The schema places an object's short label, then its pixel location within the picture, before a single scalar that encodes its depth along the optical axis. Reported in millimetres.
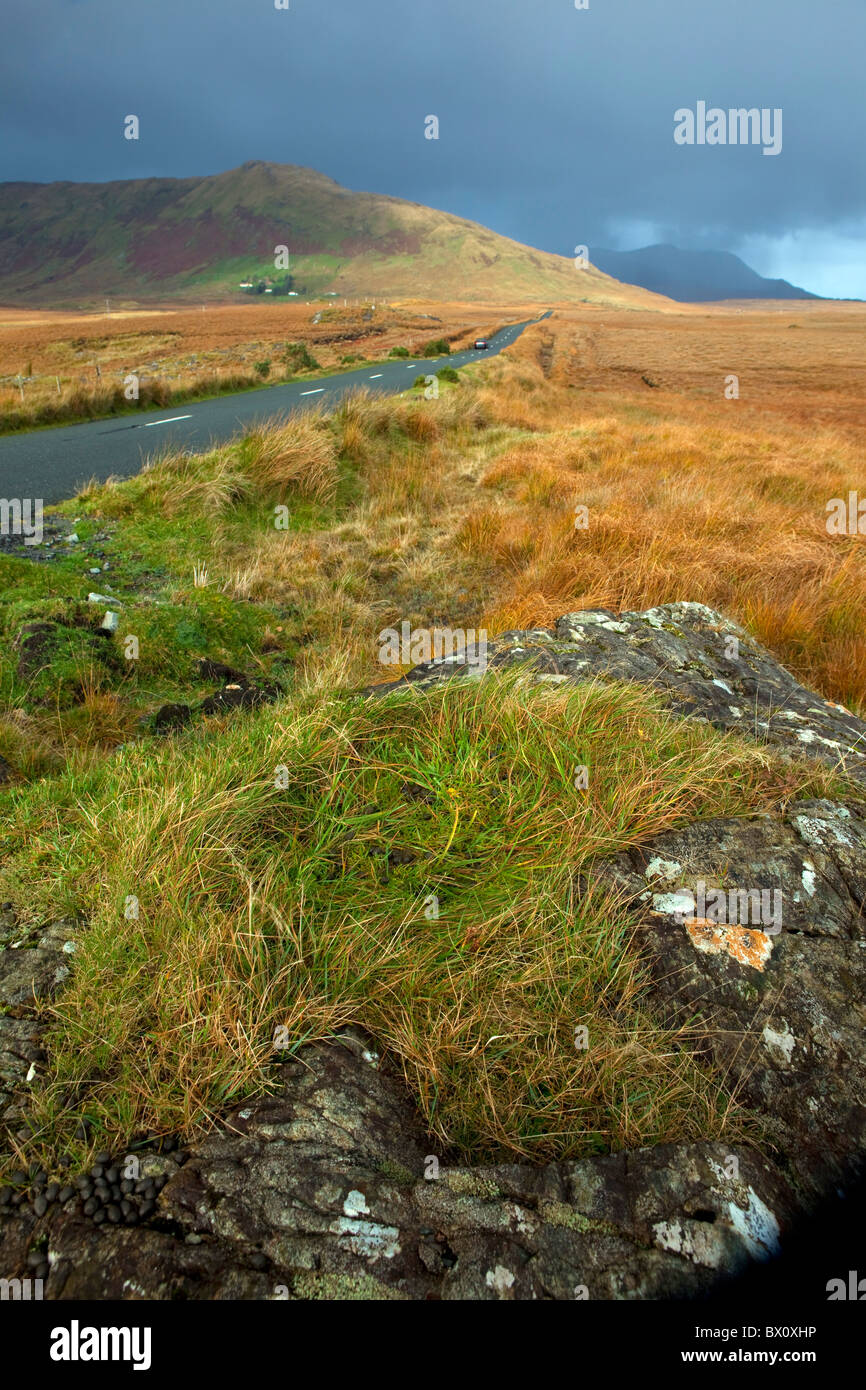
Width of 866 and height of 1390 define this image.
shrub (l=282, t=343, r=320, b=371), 25656
